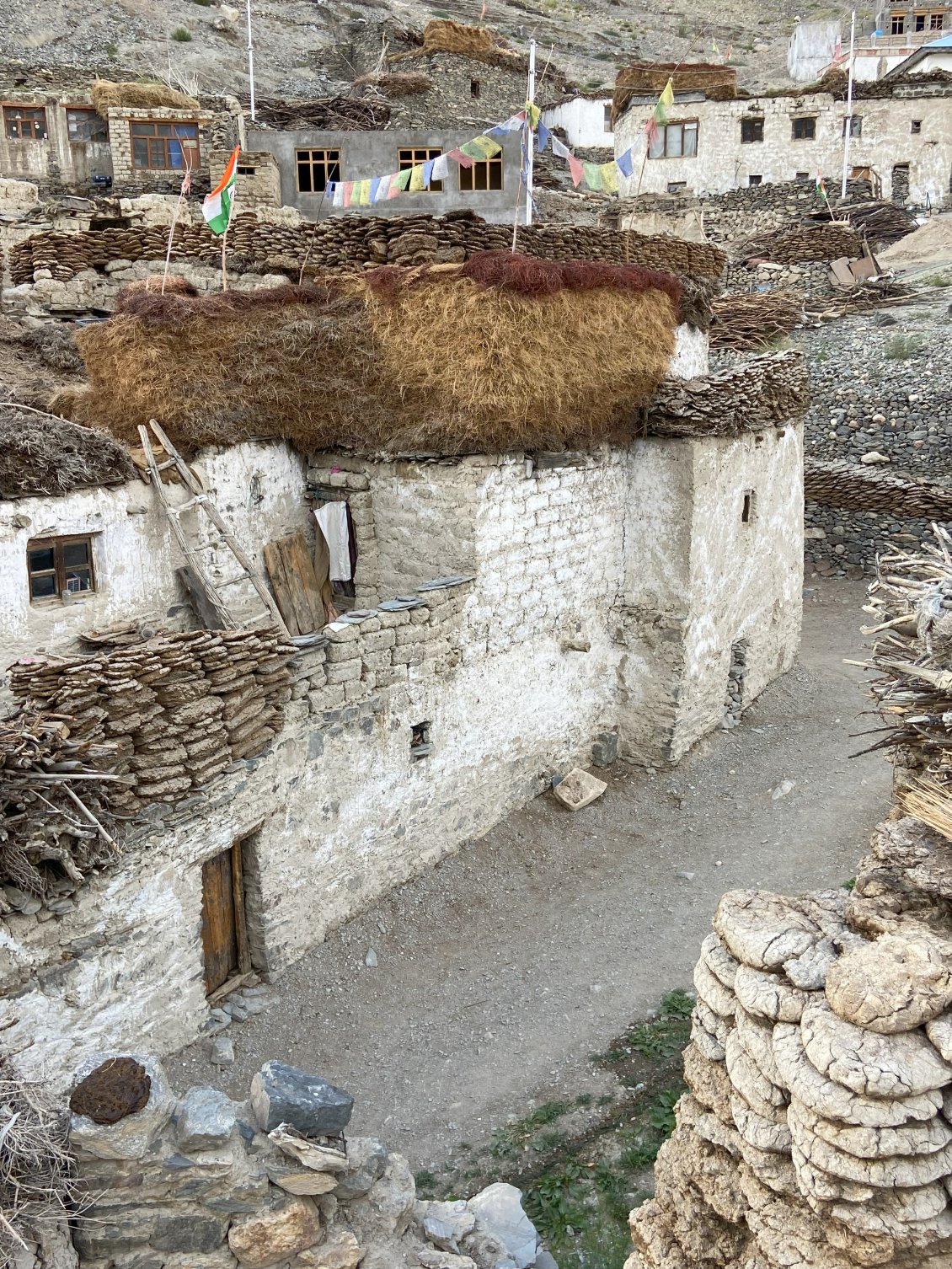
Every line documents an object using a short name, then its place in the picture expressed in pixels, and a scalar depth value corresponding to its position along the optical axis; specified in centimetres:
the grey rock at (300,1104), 538
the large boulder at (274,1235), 518
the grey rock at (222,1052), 773
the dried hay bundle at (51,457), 862
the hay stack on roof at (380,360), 1012
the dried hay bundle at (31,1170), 455
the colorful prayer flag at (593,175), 1241
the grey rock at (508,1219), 613
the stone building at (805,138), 3256
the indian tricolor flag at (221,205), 1112
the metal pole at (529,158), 1161
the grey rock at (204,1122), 505
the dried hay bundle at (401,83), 3106
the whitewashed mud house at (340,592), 704
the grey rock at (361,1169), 548
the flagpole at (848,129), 3219
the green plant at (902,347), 2236
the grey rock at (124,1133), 482
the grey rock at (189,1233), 511
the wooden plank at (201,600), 993
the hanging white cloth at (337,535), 1121
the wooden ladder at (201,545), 968
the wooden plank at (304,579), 1128
